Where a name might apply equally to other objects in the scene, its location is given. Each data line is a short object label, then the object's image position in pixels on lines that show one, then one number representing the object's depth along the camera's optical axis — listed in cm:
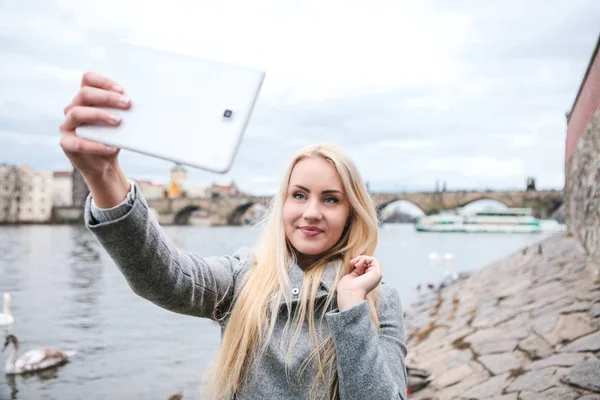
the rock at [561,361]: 339
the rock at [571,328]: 387
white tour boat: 4606
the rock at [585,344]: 347
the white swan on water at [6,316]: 802
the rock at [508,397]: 334
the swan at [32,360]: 653
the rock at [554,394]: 301
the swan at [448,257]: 2044
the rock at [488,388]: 358
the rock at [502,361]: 391
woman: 125
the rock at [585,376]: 300
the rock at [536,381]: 327
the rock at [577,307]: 431
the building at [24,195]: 6178
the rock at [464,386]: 389
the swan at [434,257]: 2103
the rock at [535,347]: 387
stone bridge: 4778
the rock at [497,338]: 442
